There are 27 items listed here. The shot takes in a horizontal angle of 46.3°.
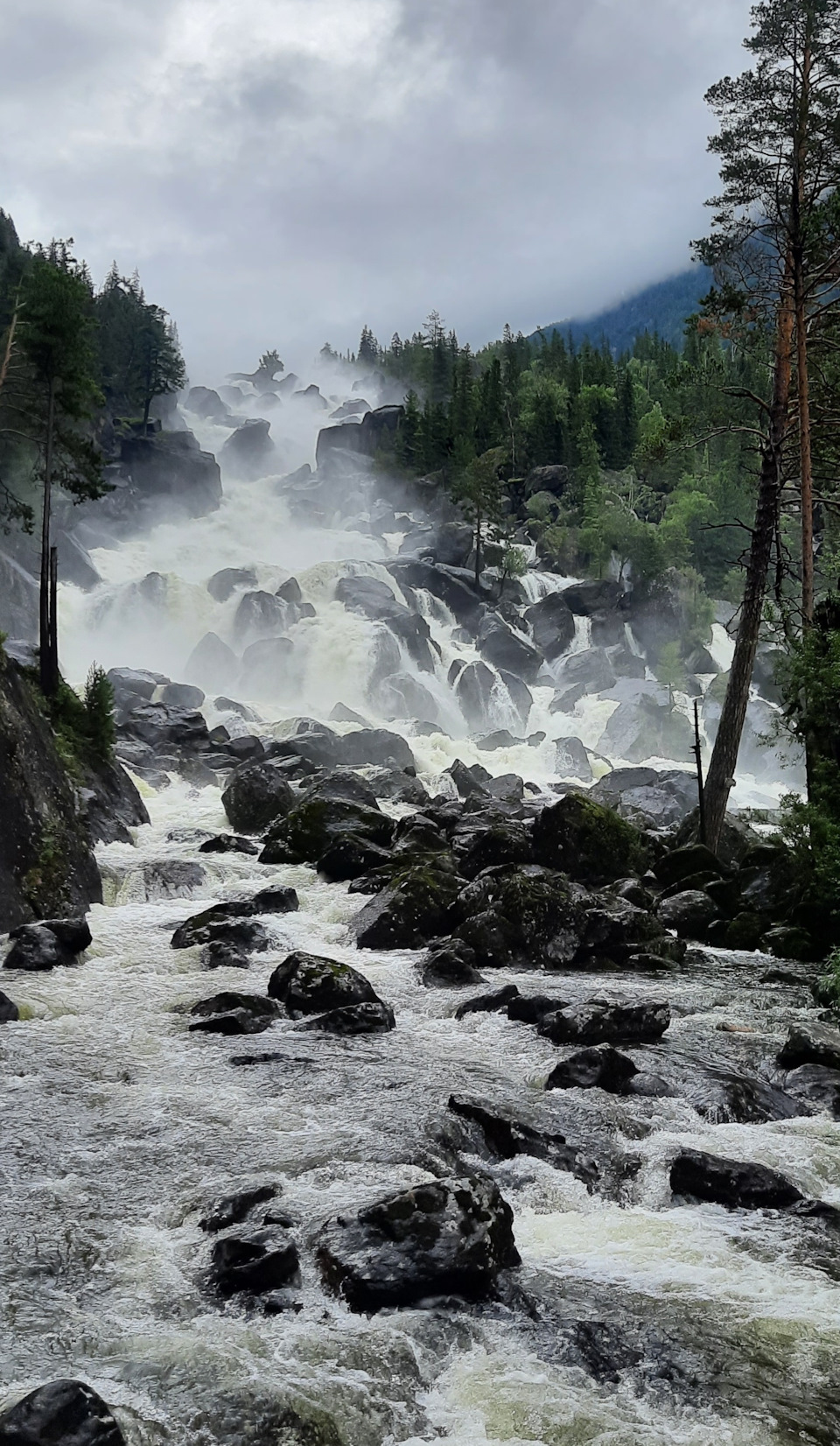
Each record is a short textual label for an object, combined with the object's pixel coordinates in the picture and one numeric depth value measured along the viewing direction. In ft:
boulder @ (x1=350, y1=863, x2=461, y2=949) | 58.70
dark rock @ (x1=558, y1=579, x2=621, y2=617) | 257.55
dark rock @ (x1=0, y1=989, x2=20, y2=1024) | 41.19
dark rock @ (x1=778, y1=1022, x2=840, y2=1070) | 37.17
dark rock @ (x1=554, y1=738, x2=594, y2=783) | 169.99
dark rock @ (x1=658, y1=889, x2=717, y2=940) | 64.80
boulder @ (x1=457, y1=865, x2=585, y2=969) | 56.24
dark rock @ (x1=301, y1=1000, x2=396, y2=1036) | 42.39
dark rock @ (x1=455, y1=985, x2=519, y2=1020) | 46.32
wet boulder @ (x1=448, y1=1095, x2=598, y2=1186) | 29.14
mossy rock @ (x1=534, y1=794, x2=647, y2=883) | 73.97
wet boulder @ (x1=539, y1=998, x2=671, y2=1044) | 41.63
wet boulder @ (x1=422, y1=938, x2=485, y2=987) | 50.80
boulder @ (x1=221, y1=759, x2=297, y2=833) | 96.22
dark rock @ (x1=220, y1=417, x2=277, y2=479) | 405.18
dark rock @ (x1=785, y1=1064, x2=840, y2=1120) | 34.19
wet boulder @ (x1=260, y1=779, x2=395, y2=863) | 77.92
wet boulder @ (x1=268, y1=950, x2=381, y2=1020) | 44.62
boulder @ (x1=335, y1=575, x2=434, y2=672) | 207.72
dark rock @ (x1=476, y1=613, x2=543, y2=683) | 226.99
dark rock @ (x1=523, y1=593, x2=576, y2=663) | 242.99
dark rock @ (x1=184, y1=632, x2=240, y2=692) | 197.16
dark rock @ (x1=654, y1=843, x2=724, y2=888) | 72.90
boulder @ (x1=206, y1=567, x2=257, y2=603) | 217.97
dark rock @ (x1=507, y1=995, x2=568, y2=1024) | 44.57
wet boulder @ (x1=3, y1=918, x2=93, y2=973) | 48.73
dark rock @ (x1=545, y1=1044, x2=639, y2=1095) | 36.01
